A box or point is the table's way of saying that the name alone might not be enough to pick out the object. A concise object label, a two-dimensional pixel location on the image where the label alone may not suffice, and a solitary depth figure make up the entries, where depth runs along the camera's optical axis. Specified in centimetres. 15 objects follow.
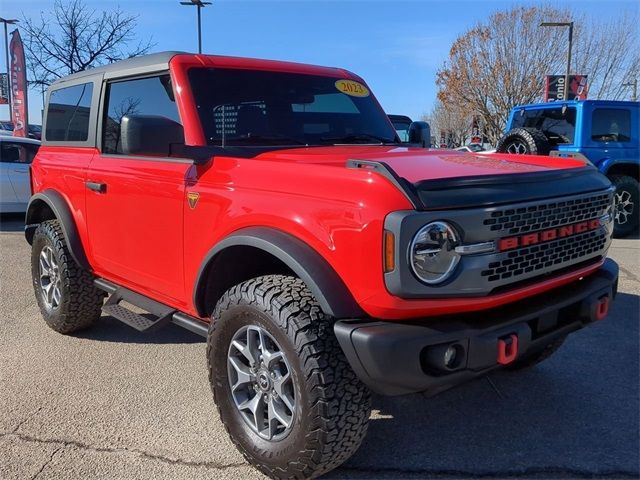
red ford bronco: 218
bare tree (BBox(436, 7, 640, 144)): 2423
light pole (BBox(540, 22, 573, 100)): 1795
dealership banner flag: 1711
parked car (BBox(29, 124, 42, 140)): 2893
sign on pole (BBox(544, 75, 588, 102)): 1858
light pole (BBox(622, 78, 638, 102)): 2455
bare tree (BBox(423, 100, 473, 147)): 3243
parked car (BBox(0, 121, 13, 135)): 3480
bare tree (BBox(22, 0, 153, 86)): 1878
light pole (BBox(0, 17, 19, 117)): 2359
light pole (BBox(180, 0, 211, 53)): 1773
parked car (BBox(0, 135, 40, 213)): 1012
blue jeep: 904
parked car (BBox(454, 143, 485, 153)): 2430
